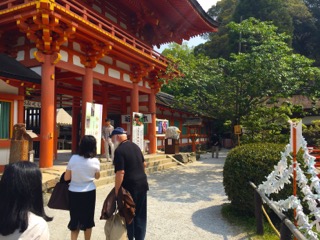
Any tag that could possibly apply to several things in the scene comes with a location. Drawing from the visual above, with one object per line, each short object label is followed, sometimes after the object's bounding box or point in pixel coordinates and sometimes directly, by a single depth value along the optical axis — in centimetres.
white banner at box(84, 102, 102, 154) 878
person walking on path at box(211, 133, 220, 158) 1764
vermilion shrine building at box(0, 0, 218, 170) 767
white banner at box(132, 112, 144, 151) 1158
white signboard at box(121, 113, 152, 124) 1300
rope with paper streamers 365
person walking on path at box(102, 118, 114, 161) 1012
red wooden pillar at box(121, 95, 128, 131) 1534
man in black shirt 373
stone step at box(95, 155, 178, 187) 877
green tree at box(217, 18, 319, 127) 934
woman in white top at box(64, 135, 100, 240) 381
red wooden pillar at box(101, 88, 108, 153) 1346
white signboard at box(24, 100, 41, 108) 928
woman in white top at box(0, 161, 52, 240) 161
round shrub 523
